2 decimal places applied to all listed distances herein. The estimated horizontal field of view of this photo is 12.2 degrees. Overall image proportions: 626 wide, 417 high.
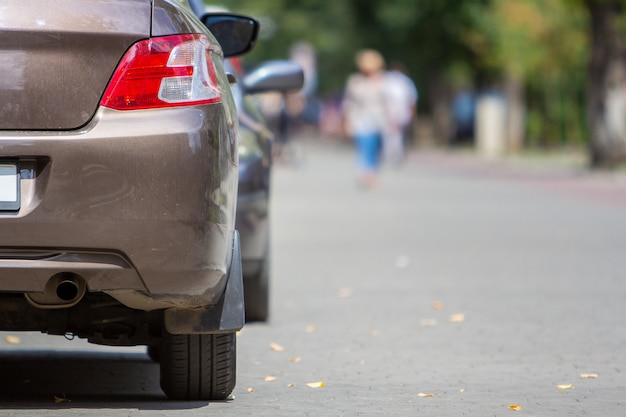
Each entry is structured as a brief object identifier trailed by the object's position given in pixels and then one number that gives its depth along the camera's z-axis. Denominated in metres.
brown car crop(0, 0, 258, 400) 9.03
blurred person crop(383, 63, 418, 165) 58.30
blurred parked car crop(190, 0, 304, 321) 14.34
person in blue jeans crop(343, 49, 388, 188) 44.62
